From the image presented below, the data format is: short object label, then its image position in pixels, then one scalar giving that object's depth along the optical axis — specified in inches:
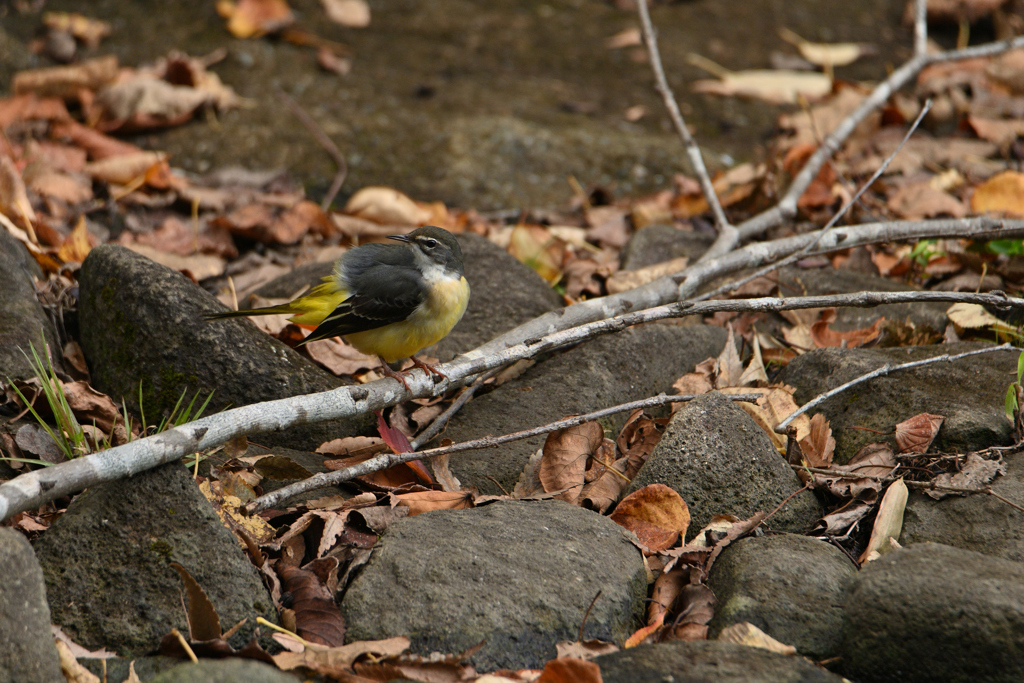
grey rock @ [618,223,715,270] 445.1
